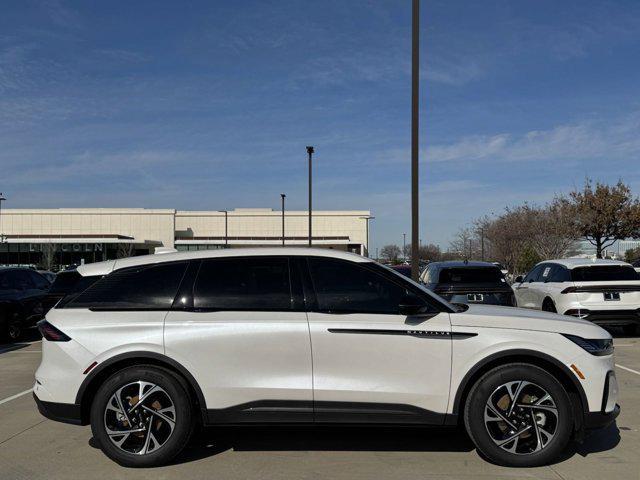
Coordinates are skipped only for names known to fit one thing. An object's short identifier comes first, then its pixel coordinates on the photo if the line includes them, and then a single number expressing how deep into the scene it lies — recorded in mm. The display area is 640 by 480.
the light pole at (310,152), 30194
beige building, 68625
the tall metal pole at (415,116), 11898
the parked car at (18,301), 12086
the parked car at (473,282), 10742
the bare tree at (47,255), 58612
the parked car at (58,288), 12312
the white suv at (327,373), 4648
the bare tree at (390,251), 98812
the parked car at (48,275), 15153
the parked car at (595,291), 11016
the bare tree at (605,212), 31500
